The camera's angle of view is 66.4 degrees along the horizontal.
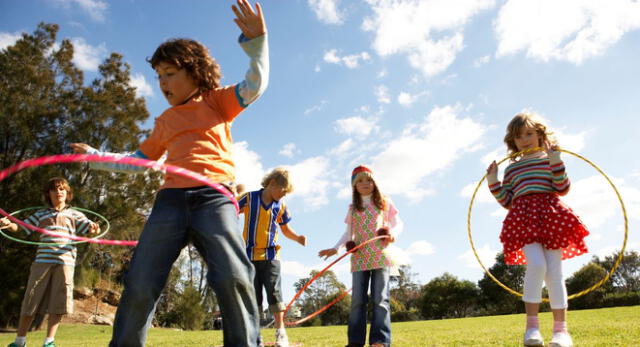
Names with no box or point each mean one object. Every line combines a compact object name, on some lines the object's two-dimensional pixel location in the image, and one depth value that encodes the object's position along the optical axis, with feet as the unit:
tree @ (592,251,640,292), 98.96
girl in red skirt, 13.26
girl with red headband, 16.72
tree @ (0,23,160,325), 60.54
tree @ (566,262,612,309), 89.56
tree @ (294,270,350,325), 63.87
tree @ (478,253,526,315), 99.71
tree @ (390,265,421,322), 119.14
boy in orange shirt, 8.41
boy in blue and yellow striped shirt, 18.80
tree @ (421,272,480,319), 123.85
